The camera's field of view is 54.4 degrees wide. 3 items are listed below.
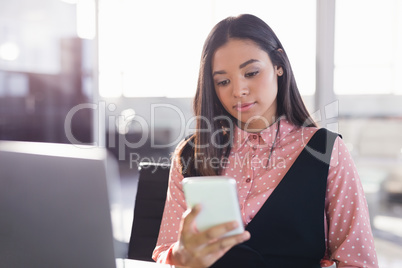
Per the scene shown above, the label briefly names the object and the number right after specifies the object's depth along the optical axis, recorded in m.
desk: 1.01
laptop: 0.70
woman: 1.20
